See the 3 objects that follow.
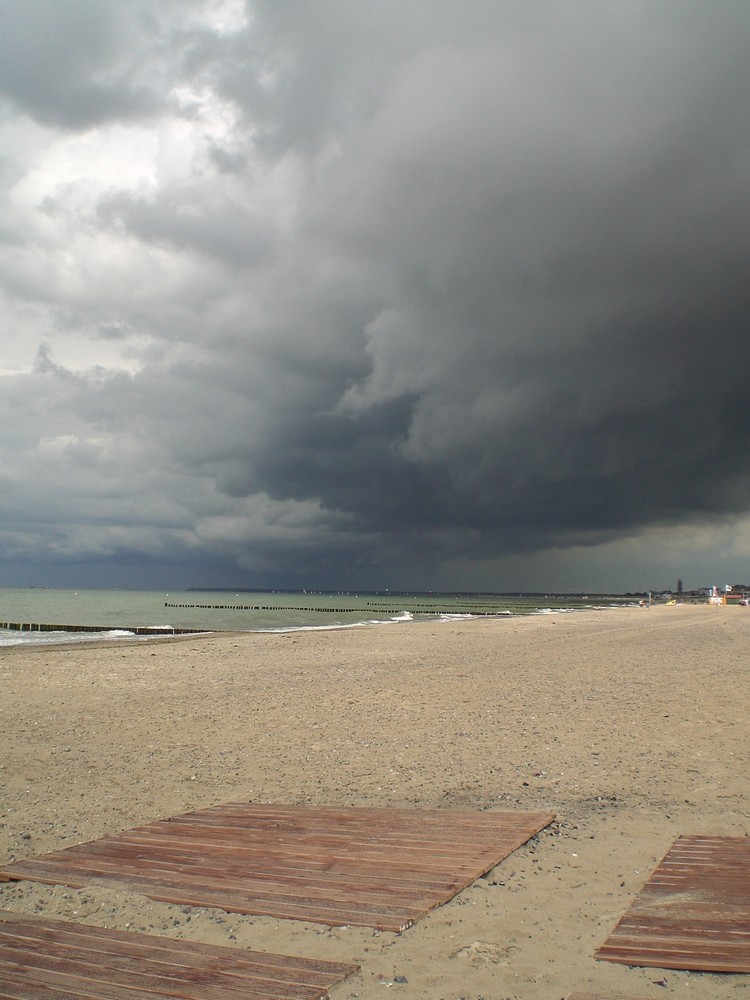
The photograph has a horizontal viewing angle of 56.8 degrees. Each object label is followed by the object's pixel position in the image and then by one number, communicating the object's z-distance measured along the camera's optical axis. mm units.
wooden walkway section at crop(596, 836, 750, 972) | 4449
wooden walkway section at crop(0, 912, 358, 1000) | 4090
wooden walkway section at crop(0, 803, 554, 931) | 5305
